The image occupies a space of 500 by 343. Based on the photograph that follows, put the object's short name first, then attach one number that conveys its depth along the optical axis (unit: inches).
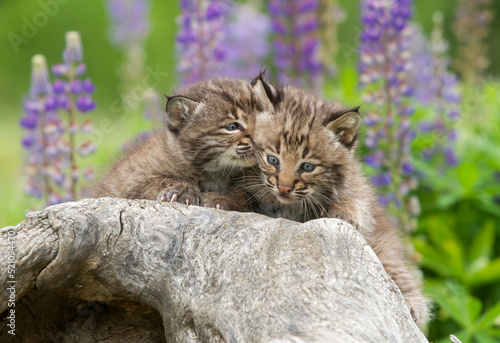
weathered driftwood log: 192.1
